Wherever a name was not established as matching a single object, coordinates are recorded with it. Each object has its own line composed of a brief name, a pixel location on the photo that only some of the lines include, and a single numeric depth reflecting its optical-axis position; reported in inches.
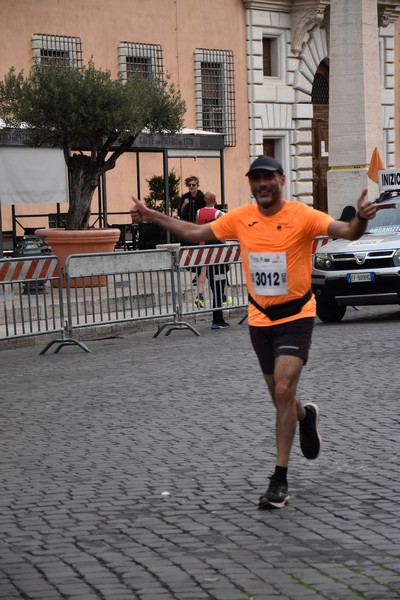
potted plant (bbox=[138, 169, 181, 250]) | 1315.2
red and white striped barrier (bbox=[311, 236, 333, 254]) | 826.2
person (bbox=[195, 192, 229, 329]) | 749.9
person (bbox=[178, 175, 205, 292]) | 978.1
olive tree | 1000.9
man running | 300.6
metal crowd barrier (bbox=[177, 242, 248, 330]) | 757.9
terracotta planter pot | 934.4
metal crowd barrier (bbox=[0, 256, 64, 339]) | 677.3
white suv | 716.0
